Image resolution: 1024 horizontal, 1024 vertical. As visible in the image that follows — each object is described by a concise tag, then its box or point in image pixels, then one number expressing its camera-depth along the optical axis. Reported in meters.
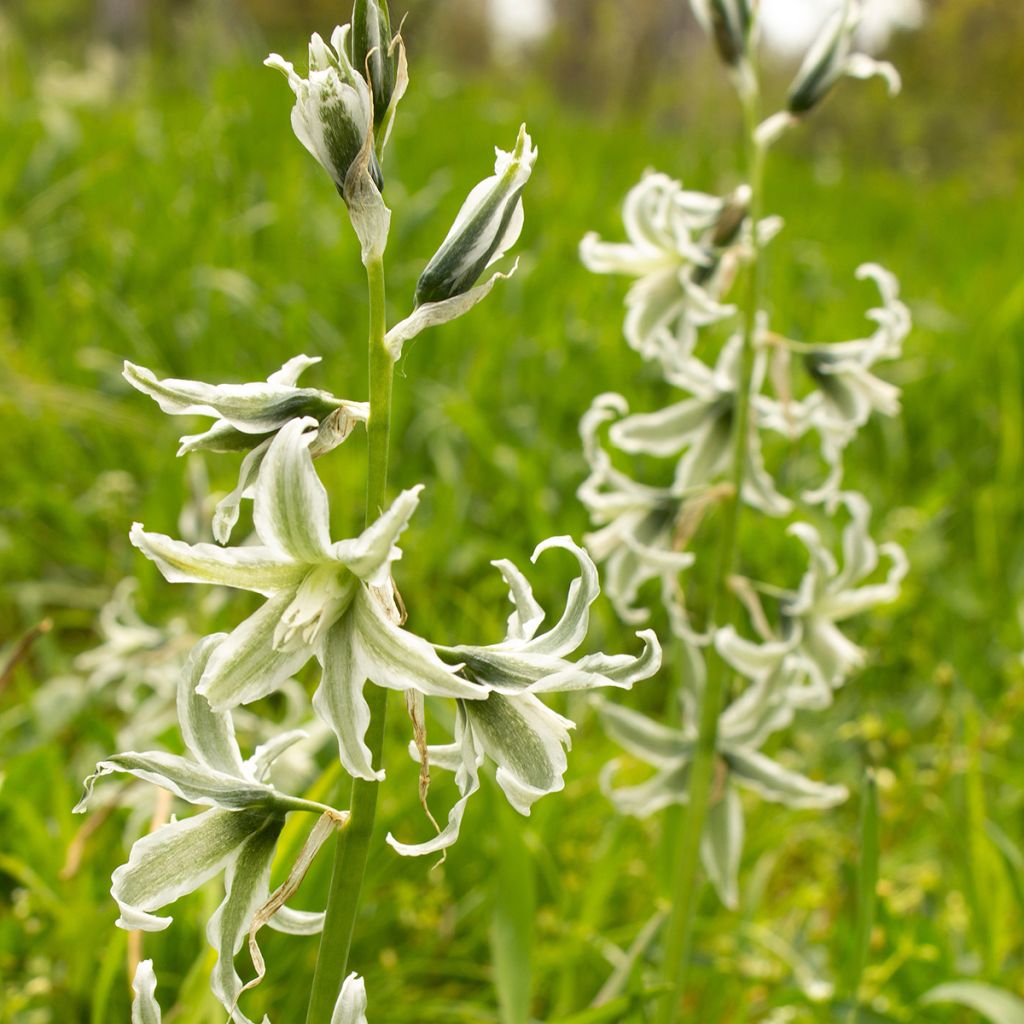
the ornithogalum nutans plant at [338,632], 0.37
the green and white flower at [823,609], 0.52
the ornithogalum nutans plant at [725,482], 0.51
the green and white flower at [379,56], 0.38
